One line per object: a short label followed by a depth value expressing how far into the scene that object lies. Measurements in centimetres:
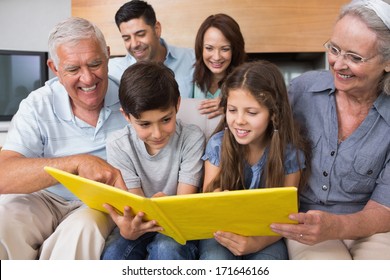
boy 126
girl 135
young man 227
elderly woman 124
